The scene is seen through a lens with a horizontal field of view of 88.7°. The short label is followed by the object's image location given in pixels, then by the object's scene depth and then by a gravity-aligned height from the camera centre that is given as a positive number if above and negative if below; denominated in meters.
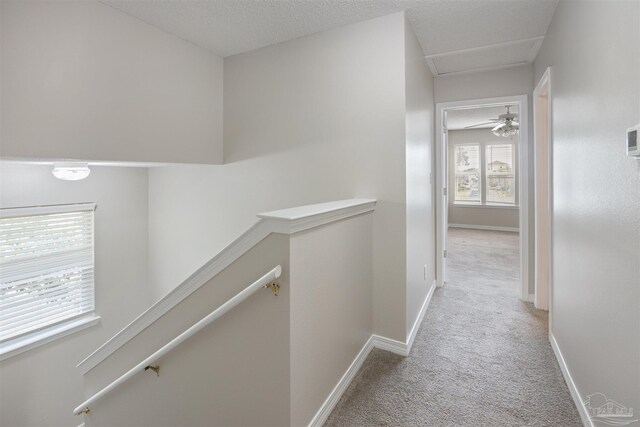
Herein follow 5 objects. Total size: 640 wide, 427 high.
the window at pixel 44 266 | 3.11 -0.51
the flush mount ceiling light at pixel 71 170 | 2.71 +0.39
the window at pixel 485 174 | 8.20 +1.08
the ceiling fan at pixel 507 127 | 4.85 +1.39
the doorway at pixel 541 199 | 3.22 +0.16
